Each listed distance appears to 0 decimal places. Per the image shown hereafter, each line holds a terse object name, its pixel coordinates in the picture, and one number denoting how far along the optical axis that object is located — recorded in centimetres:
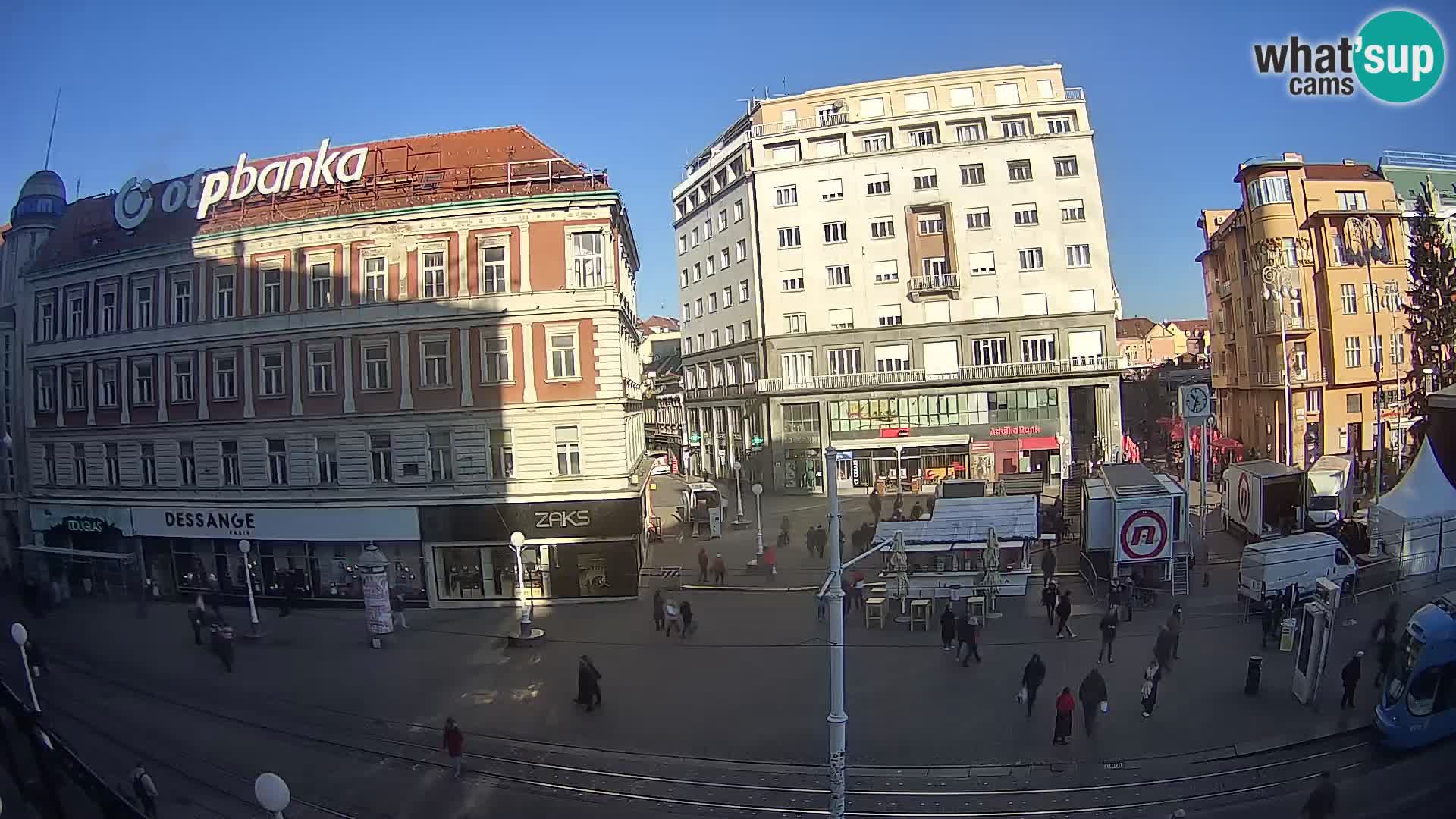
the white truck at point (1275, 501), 2355
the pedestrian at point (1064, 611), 1702
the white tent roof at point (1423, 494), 1958
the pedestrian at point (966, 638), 1583
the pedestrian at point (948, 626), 1652
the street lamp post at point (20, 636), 1302
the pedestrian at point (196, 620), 1976
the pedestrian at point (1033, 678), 1294
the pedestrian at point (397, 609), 2141
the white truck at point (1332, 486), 2494
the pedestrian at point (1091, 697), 1229
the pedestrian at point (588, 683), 1454
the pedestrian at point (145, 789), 1033
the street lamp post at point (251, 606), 2062
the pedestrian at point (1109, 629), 1541
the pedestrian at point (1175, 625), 1468
